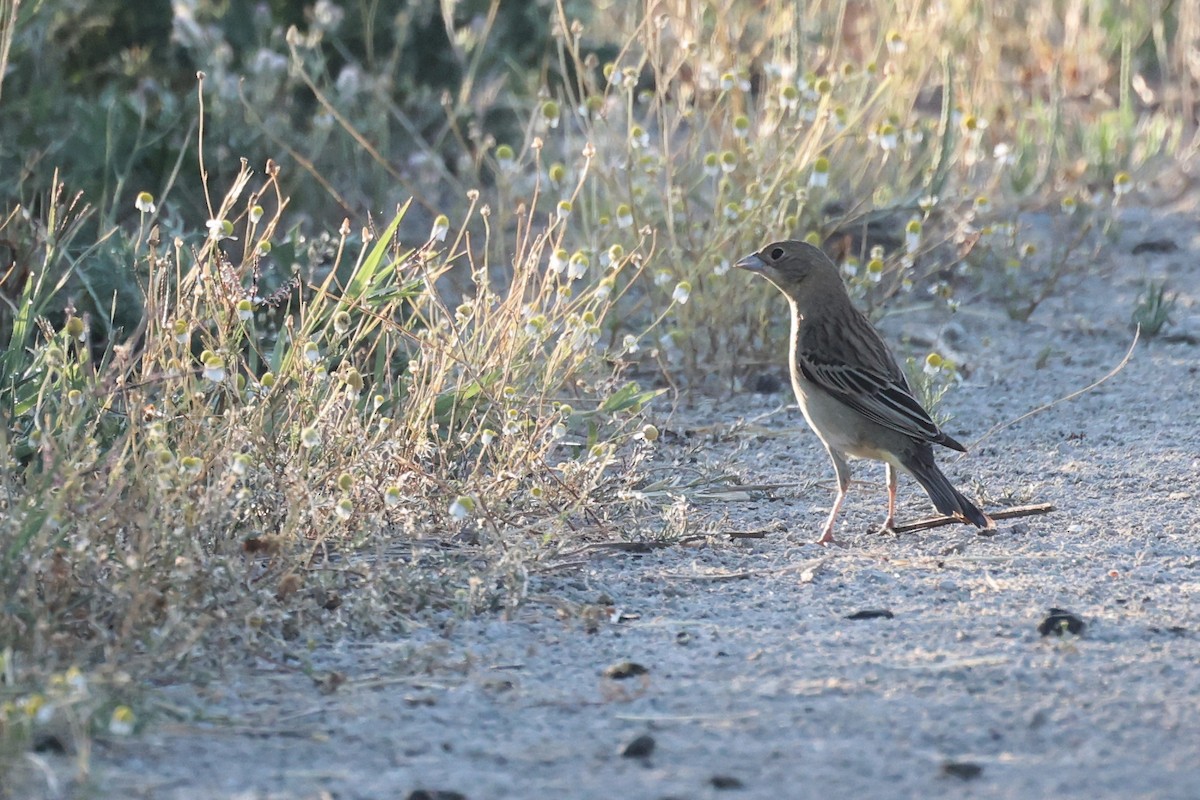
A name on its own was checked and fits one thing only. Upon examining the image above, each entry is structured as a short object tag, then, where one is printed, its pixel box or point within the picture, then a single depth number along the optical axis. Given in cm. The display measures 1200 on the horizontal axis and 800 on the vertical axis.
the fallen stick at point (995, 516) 1021
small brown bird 1024
